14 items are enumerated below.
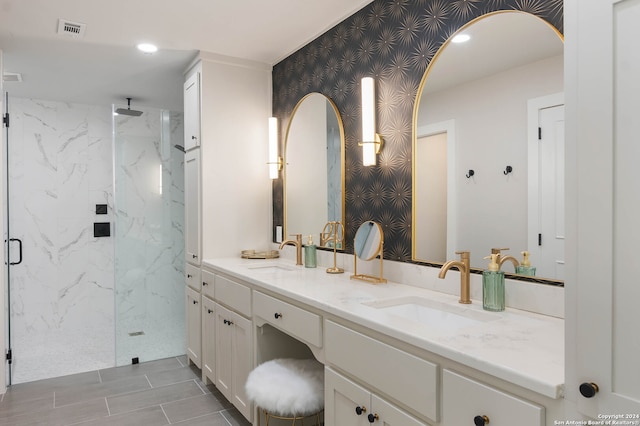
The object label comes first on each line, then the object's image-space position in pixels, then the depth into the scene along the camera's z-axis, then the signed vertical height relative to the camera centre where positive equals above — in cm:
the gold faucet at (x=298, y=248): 278 -24
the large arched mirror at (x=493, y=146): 147 +24
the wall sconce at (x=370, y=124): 221 +43
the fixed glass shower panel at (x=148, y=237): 369 -24
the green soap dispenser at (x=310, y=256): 263 -28
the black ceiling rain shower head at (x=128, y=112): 383 +88
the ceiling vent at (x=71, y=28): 246 +105
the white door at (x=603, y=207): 76 +0
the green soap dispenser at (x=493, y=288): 152 -28
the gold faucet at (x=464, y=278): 165 -26
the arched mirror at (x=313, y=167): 258 +27
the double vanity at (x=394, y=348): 99 -41
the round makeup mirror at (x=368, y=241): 206 -15
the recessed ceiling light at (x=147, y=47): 280 +106
